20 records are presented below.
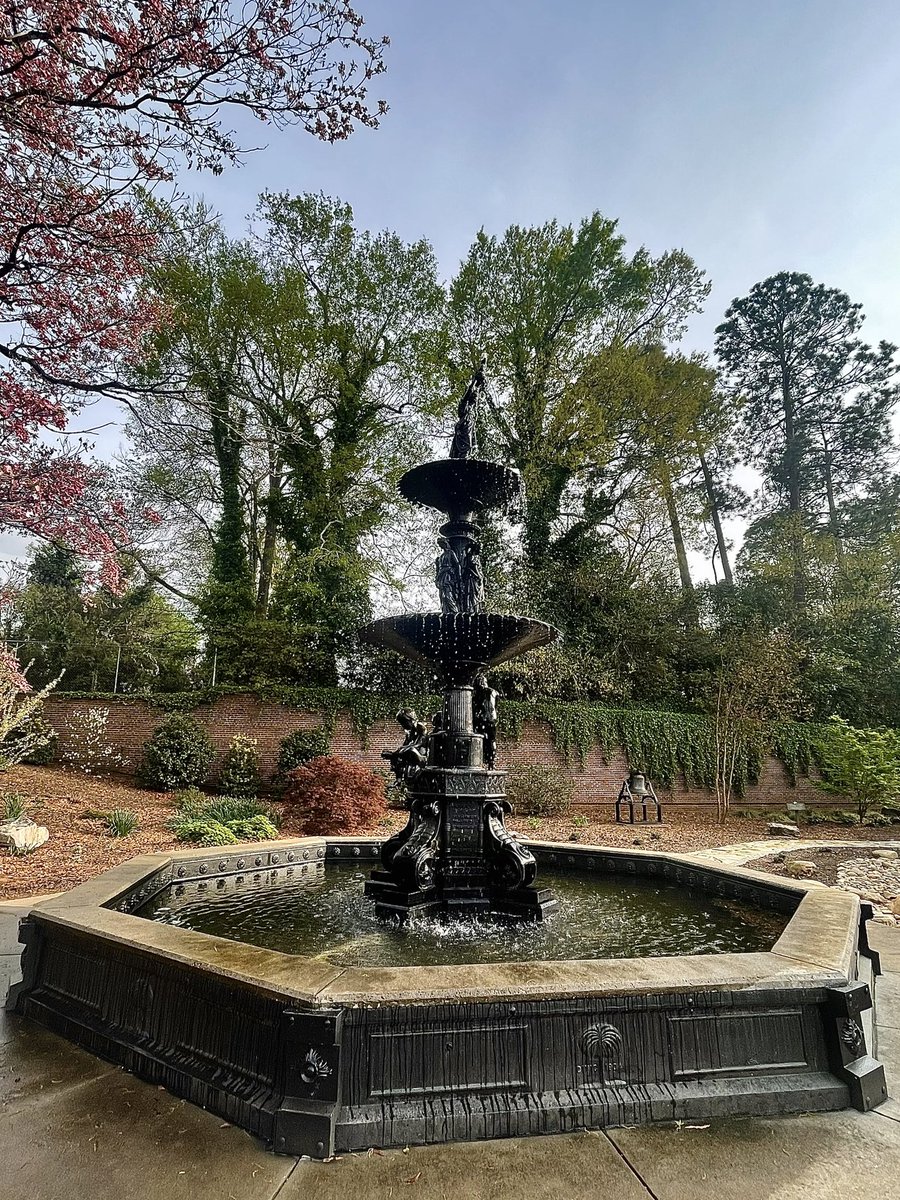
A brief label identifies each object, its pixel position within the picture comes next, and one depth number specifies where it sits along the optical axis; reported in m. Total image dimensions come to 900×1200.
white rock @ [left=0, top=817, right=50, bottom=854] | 7.79
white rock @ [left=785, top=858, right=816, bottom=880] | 7.82
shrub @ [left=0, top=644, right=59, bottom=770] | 7.27
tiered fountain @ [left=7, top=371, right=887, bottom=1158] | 2.09
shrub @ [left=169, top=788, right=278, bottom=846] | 8.36
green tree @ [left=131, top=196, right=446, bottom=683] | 17.03
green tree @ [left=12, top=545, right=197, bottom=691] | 16.91
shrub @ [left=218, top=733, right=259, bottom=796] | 13.09
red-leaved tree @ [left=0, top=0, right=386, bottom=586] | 3.62
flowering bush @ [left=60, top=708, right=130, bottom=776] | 13.59
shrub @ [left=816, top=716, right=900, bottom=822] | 13.26
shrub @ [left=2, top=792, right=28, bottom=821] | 8.30
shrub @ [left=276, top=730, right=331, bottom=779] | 13.63
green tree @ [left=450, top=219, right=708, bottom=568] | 18.59
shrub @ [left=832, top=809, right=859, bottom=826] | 13.88
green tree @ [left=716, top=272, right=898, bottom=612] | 25.28
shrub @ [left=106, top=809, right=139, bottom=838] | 8.80
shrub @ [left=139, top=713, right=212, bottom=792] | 13.02
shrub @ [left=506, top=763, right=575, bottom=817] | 13.38
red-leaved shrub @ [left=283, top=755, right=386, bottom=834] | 9.83
